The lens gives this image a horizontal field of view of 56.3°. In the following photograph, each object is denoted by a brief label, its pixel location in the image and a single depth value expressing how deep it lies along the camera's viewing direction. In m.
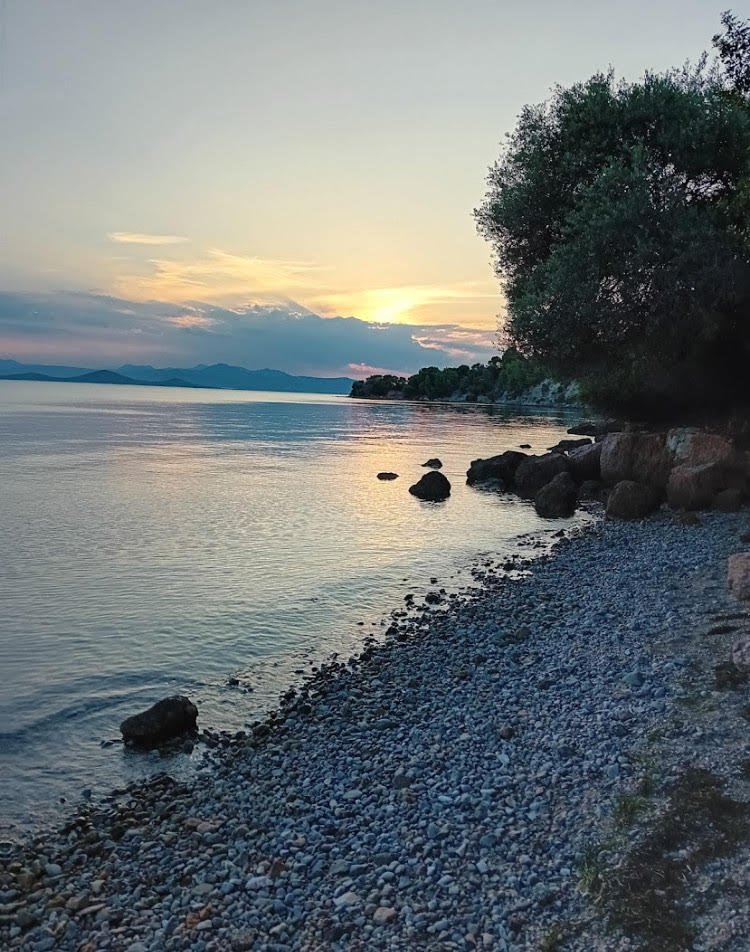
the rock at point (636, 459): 31.68
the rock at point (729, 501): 26.59
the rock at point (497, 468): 44.94
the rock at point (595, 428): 58.02
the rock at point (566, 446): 52.75
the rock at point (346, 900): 7.38
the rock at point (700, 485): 27.53
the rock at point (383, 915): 7.06
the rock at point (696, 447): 28.73
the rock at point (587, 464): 37.84
